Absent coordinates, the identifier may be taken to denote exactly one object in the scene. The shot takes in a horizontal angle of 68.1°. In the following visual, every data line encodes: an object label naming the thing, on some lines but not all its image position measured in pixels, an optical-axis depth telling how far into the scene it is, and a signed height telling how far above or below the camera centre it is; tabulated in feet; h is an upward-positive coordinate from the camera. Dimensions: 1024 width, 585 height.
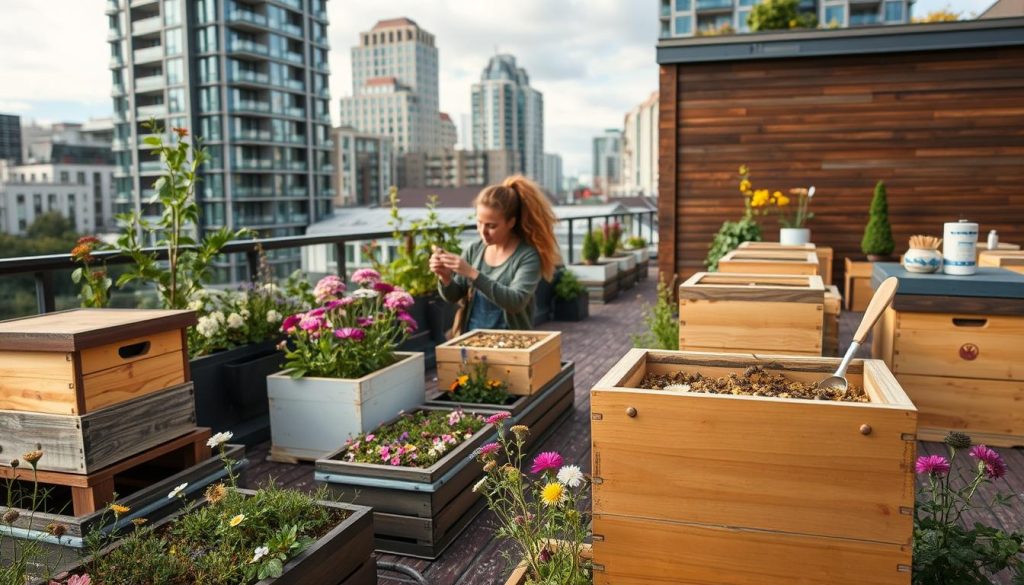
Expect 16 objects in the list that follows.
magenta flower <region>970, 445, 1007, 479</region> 5.49 -1.74
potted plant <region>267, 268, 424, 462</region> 10.27 -2.09
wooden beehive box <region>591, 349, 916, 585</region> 4.50 -1.63
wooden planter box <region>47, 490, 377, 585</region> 5.48 -2.52
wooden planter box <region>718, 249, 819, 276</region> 13.56 -0.73
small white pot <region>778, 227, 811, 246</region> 21.48 -0.32
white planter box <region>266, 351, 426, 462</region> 10.19 -2.48
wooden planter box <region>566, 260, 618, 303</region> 28.84 -2.02
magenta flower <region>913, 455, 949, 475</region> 5.51 -1.78
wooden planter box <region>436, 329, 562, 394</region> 11.60 -2.11
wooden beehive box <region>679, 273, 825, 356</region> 9.77 -1.23
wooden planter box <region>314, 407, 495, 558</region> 7.89 -2.87
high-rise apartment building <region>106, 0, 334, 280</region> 180.96 +34.47
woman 12.91 -0.53
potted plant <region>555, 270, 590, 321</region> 24.56 -2.31
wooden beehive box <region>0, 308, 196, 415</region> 6.70 -1.19
